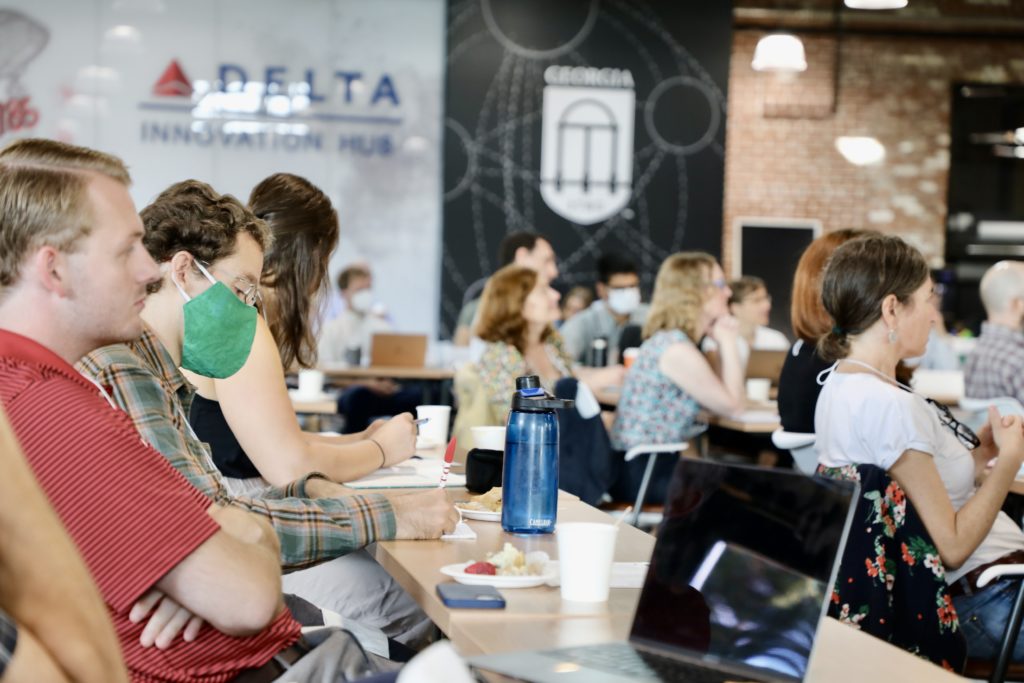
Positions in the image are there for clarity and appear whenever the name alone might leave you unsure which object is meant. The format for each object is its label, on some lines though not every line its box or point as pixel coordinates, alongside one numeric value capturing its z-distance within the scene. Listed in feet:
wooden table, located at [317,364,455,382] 24.09
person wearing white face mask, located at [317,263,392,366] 27.37
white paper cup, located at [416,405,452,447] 10.18
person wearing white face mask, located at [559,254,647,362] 24.82
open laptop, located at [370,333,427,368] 25.29
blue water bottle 6.63
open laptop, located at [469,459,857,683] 4.29
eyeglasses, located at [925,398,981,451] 8.99
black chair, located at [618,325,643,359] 23.16
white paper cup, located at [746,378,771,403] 19.44
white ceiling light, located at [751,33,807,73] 29.01
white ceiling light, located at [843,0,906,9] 24.17
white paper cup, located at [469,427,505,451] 8.50
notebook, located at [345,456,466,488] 8.05
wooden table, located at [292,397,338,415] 17.29
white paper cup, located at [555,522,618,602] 5.19
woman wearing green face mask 7.12
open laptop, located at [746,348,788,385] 20.92
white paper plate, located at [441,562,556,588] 5.44
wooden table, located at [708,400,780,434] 16.49
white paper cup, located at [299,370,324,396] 17.65
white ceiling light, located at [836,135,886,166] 35.68
